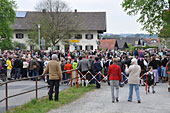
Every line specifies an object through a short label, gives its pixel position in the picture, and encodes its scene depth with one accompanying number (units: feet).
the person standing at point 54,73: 40.63
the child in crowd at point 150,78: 51.53
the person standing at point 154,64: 69.54
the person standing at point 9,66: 73.11
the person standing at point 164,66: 72.47
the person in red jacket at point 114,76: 42.24
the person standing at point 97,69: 59.40
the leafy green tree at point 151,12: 102.01
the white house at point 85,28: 236.02
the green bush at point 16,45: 203.07
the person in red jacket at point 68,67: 63.77
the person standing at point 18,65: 74.08
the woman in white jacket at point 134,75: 41.78
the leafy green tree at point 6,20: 171.85
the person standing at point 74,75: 58.21
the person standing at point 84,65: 58.80
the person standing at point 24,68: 75.05
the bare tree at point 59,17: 185.98
